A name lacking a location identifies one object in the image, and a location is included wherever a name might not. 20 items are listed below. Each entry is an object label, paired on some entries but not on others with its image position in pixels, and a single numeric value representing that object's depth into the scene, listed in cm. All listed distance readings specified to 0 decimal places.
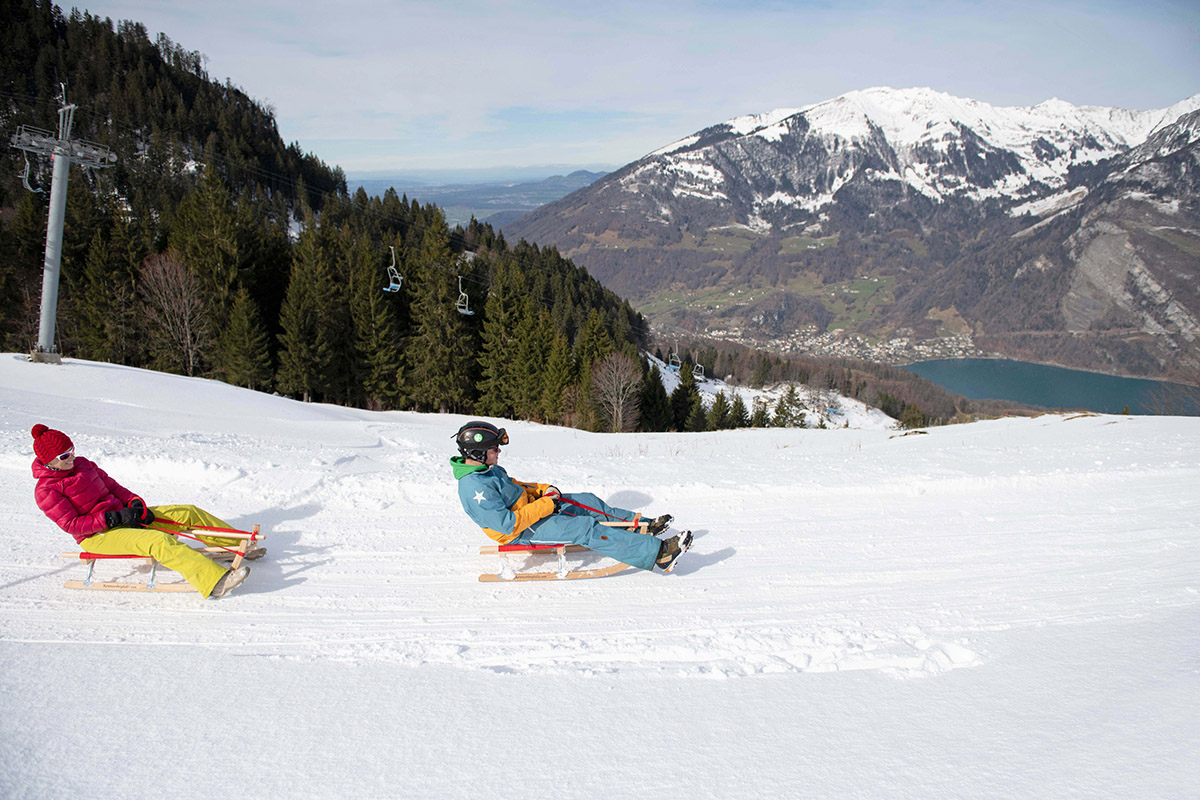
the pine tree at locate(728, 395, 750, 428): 5819
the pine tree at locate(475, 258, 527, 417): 4209
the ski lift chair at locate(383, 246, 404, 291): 3368
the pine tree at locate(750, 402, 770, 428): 6138
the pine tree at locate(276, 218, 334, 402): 3672
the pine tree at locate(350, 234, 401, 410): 4022
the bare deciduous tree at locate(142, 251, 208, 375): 3522
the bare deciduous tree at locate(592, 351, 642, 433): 4369
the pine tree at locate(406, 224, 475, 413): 4150
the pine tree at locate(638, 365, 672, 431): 5300
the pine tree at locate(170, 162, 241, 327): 3766
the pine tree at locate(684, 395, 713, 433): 5291
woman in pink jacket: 521
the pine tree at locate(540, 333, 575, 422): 4062
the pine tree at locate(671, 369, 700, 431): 5541
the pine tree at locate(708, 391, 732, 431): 5397
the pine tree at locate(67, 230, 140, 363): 3712
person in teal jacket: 580
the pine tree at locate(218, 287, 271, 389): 3556
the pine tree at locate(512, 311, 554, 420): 4147
